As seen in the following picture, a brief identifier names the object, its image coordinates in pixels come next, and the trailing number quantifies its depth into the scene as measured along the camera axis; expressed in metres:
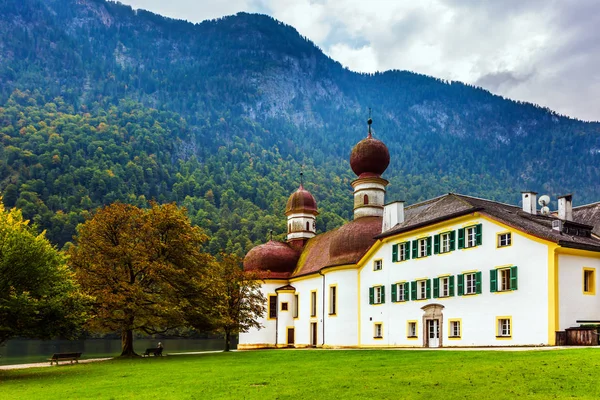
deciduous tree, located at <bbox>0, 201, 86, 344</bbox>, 24.47
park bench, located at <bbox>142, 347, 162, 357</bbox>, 39.63
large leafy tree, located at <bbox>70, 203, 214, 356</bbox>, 35.50
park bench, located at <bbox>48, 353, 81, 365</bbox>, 34.43
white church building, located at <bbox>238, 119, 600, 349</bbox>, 29.77
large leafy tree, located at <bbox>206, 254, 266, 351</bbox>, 46.75
